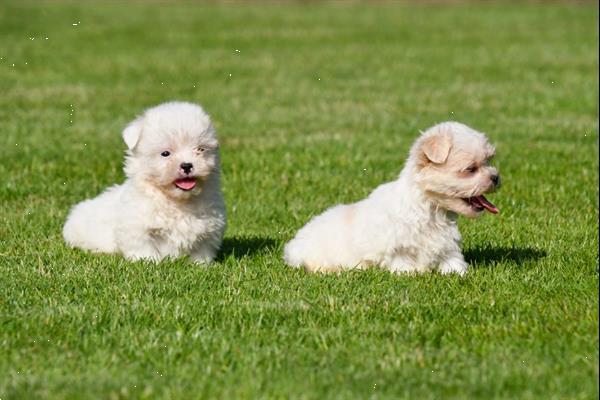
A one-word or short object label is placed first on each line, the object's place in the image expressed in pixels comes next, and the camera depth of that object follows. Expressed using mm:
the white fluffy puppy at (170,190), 15797
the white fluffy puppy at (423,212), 14875
